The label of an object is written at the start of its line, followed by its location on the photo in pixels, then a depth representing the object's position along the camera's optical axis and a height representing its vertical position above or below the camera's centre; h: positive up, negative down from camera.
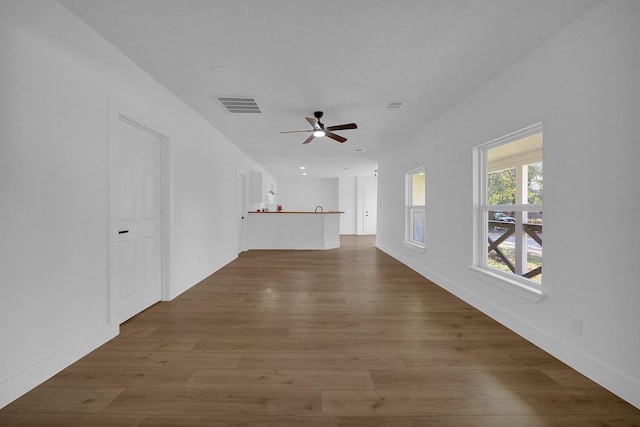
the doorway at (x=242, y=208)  6.40 +0.02
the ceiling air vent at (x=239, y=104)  3.38 +1.39
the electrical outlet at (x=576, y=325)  1.89 -0.83
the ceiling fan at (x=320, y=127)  3.64 +1.15
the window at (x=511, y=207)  2.47 +0.03
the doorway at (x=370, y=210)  11.21 -0.03
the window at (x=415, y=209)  5.29 +0.01
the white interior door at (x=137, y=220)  2.61 -0.12
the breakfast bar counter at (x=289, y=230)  7.40 -0.60
